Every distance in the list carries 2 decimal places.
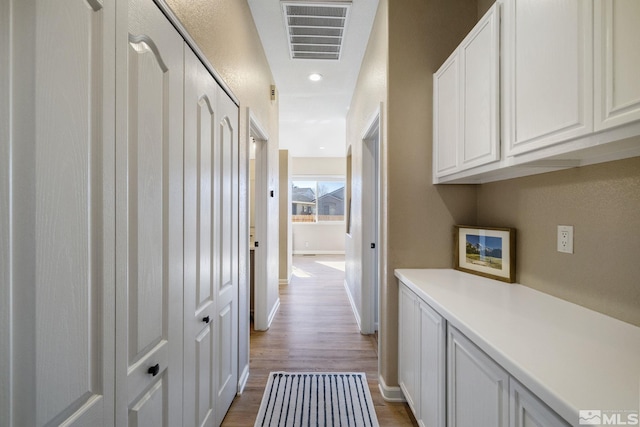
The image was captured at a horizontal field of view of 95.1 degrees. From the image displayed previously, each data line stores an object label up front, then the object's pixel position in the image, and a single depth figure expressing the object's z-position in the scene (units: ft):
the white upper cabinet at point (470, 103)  4.44
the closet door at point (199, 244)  4.20
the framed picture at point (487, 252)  5.33
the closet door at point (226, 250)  5.50
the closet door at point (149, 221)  2.73
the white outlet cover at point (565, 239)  4.20
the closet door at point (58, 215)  1.75
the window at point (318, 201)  28.78
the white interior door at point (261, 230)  9.96
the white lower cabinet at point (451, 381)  2.77
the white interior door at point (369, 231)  9.72
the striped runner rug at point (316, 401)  5.84
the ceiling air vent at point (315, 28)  7.29
